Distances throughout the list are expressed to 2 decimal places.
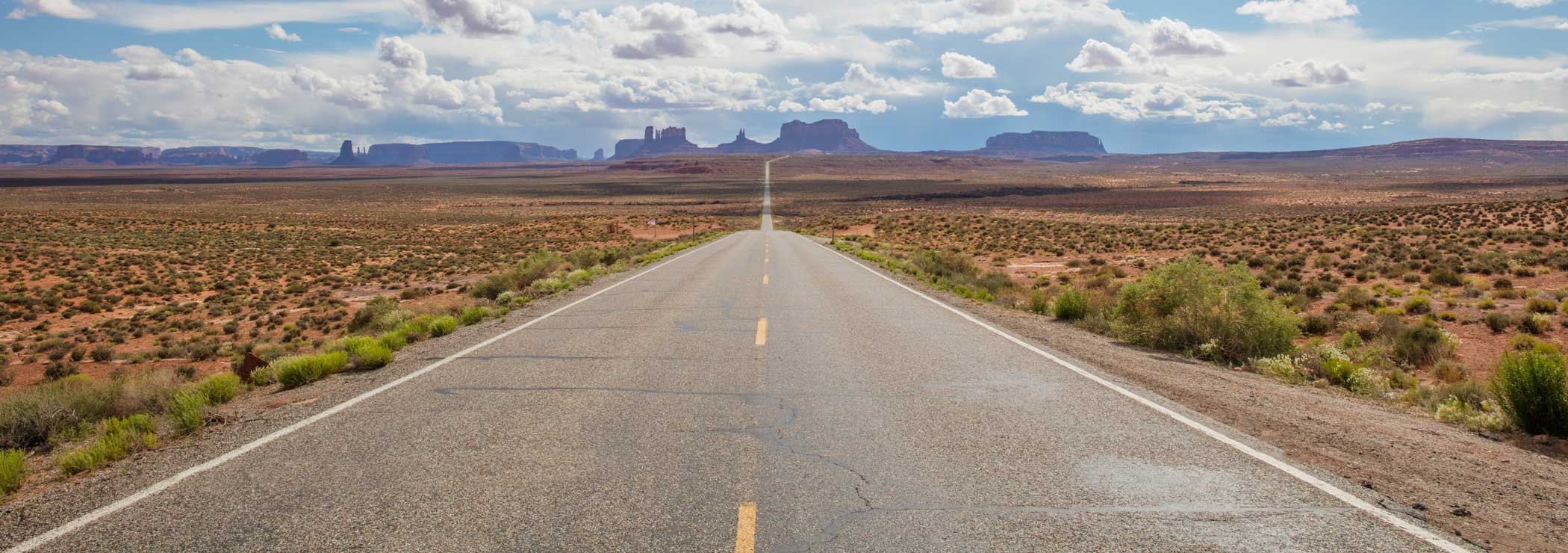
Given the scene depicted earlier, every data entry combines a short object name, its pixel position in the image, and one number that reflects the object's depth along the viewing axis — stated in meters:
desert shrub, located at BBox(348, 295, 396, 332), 18.19
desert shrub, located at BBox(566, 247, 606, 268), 27.20
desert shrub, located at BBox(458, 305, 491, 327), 12.78
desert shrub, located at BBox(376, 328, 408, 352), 10.11
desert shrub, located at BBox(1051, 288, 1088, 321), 13.62
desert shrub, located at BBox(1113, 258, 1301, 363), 10.27
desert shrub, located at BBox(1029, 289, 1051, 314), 14.66
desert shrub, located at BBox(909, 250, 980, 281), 22.78
